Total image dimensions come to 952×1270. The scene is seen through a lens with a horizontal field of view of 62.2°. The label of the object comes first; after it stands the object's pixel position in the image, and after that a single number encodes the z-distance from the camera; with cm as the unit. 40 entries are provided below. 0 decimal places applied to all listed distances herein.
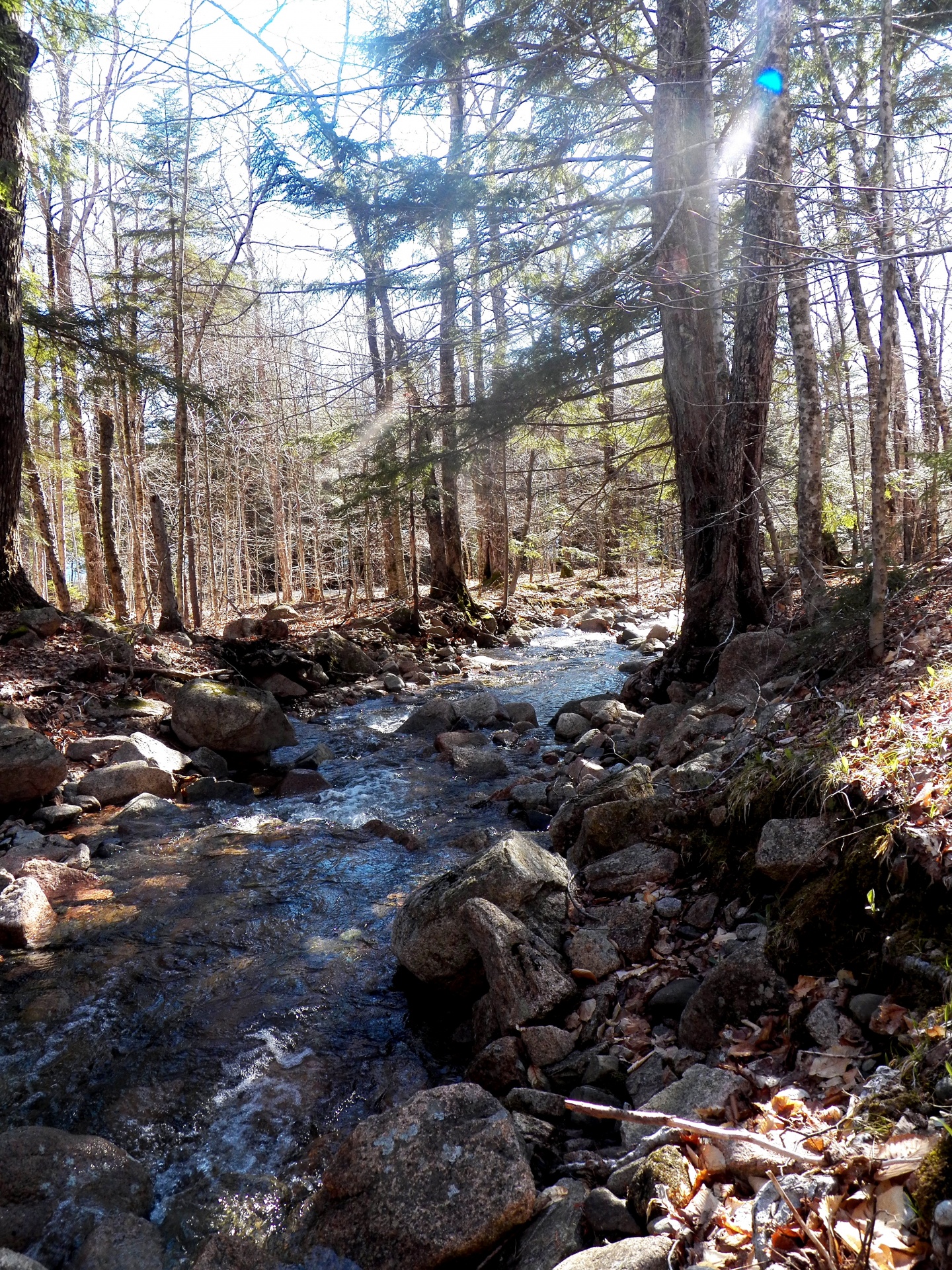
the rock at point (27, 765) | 709
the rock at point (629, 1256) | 210
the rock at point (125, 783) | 776
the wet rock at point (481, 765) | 845
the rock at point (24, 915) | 496
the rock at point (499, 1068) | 351
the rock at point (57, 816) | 705
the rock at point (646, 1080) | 318
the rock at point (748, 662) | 710
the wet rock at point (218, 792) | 805
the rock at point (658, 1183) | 235
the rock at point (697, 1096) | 276
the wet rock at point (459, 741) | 927
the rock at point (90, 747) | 834
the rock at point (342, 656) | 1349
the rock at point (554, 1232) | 246
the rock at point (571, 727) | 941
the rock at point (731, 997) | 328
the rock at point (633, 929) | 409
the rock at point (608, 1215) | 242
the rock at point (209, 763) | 874
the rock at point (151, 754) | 830
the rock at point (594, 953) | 405
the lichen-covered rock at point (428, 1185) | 265
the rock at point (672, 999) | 363
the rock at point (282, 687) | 1196
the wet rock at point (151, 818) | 710
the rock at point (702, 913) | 408
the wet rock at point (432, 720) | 1027
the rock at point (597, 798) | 544
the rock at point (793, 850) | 362
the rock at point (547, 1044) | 359
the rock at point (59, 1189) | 291
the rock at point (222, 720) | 920
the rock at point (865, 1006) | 288
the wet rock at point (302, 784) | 820
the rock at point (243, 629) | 1437
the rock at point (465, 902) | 422
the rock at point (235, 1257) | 278
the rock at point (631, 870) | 460
